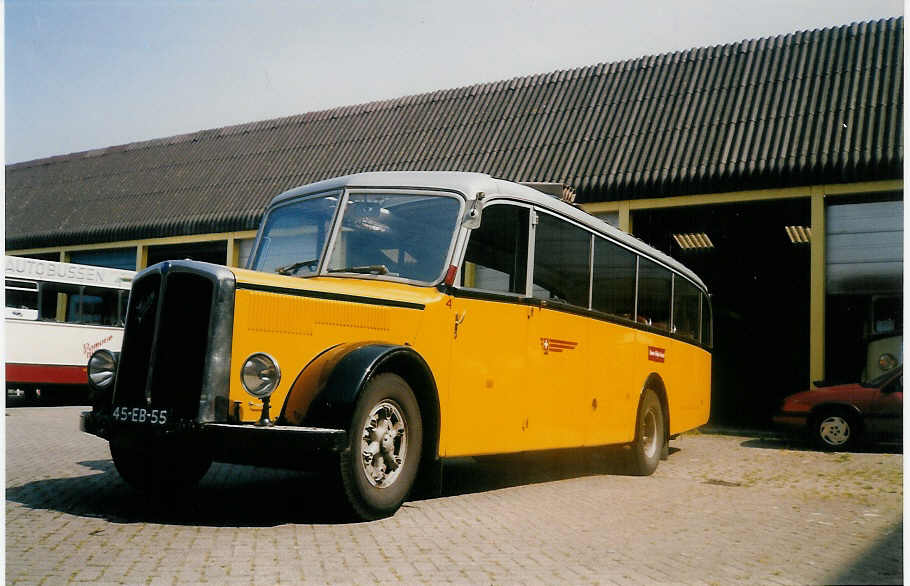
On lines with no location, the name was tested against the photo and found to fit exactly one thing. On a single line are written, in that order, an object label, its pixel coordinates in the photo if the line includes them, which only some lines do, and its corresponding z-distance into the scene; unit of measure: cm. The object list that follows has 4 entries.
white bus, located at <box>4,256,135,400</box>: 1928
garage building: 1716
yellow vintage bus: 603
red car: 1398
